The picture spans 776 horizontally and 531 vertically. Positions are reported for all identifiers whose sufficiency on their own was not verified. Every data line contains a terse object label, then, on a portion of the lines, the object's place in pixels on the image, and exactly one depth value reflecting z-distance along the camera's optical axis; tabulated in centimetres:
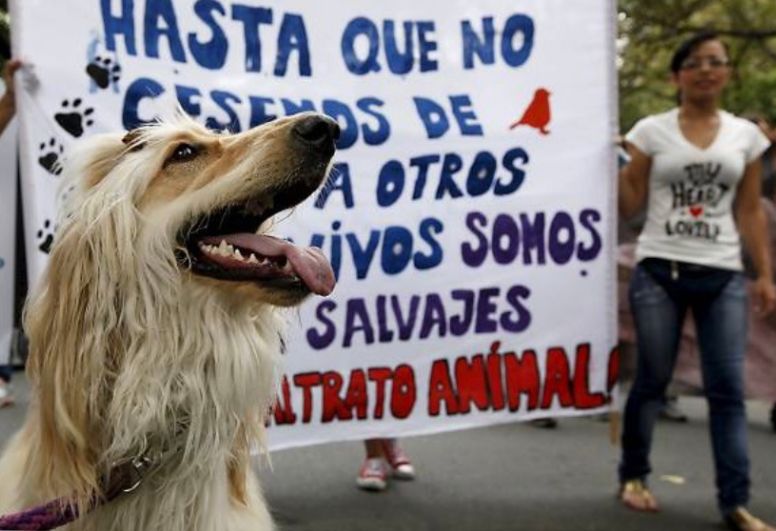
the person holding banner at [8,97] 308
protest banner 349
